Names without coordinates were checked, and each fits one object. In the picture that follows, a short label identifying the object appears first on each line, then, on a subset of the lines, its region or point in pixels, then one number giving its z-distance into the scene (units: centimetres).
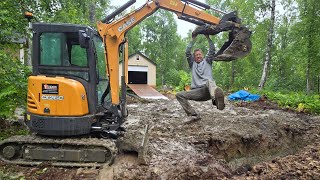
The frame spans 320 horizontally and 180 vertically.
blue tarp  1006
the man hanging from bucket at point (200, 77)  510
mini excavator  354
